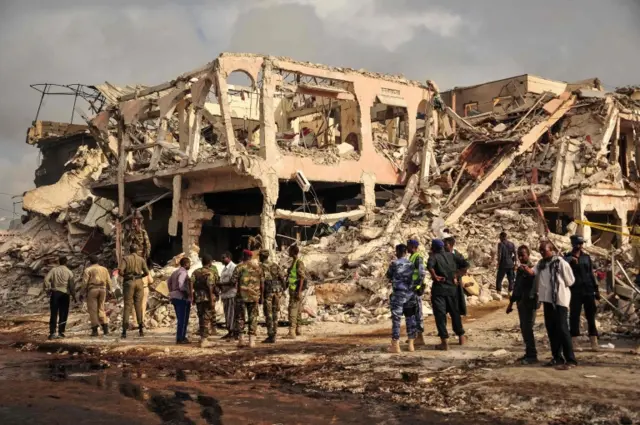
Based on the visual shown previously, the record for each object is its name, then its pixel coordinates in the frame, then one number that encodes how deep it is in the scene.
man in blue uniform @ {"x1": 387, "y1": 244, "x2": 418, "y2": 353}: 8.72
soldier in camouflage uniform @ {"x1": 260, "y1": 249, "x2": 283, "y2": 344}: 10.40
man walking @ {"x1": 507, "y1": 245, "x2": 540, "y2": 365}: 7.73
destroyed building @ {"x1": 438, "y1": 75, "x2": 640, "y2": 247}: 19.95
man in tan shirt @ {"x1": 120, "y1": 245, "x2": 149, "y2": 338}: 11.82
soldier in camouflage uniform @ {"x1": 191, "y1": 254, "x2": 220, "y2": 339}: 10.64
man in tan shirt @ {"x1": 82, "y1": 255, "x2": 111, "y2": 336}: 12.43
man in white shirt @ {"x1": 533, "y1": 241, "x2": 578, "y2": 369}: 7.31
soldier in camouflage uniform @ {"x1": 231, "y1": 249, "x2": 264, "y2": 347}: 10.12
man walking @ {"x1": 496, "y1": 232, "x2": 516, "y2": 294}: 14.54
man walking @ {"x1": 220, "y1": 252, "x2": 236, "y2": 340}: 11.37
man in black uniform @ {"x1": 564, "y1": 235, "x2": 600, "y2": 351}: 8.43
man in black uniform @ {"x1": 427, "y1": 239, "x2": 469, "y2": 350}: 8.73
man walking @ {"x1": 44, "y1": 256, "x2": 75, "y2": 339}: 12.32
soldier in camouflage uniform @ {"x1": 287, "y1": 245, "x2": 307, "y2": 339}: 10.84
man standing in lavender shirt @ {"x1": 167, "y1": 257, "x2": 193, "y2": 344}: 11.04
